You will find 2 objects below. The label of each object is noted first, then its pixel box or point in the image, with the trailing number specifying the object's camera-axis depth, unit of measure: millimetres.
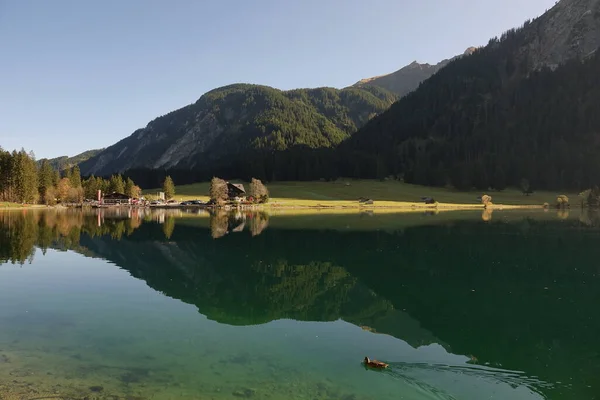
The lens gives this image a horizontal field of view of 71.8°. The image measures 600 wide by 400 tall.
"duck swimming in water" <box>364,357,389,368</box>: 13672
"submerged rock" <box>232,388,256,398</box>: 11578
